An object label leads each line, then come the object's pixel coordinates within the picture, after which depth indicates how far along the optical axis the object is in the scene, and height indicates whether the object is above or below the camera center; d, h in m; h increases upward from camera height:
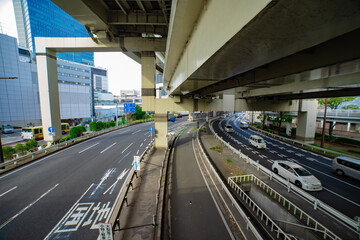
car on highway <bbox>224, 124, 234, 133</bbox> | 27.23 -4.03
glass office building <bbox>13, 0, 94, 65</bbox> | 61.50 +42.76
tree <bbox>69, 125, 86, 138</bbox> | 20.30 -3.66
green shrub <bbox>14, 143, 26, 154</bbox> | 13.02 -4.03
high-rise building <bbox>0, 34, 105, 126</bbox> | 36.84 +6.01
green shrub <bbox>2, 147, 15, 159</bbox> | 12.13 -4.11
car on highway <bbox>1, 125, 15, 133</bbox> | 33.19 -5.44
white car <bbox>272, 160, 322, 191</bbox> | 8.10 -4.28
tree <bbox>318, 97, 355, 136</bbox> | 21.44 +1.32
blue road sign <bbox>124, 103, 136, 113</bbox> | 26.55 +0.28
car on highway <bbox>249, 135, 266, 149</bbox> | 16.29 -4.08
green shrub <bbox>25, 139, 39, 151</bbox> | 13.87 -3.92
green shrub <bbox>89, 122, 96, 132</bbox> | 26.28 -3.51
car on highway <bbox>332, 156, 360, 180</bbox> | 9.26 -4.12
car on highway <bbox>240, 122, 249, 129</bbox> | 32.03 -3.97
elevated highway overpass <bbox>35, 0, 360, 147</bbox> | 1.56 +1.41
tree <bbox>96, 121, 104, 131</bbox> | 26.88 -3.58
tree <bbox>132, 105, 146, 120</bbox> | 42.16 -1.81
